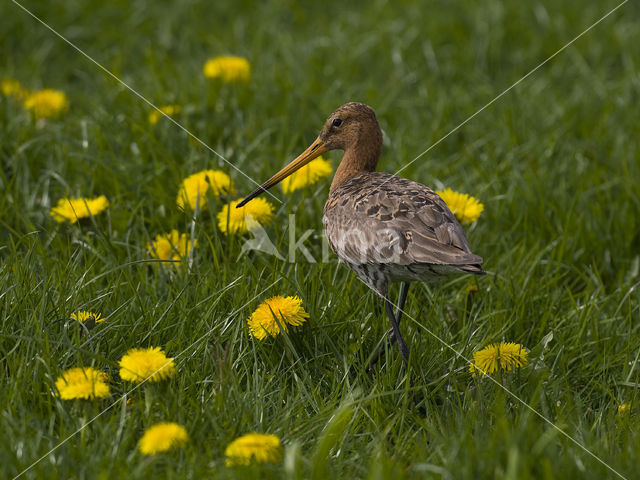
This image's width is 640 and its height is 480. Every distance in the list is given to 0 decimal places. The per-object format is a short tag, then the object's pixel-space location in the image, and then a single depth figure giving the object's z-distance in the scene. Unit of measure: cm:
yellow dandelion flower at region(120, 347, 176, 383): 565
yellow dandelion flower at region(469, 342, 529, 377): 641
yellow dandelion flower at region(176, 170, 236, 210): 810
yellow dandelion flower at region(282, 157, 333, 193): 851
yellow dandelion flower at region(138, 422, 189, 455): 504
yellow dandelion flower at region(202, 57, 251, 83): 1077
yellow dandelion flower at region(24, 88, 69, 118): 1050
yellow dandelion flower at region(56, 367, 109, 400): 550
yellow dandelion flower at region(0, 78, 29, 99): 1090
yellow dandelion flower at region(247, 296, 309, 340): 643
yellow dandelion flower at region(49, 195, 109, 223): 795
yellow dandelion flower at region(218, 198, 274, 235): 773
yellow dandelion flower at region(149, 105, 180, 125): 987
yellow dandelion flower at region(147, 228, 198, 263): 778
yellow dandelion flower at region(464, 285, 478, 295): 781
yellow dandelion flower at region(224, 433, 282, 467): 503
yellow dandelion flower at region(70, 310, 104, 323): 628
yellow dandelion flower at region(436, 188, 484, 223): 796
